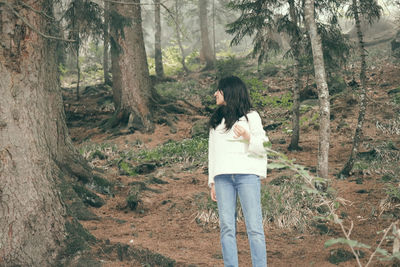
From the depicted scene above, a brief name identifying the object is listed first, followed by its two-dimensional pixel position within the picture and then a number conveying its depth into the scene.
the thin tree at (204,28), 26.45
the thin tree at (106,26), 8.59
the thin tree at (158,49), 22.44
